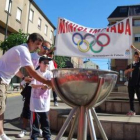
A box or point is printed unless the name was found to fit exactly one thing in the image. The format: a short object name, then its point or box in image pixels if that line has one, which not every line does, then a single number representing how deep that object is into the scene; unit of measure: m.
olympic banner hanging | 3.36
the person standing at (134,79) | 3.13
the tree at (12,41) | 12.73
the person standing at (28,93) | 2.68
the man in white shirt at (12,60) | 1.71
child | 2.22
